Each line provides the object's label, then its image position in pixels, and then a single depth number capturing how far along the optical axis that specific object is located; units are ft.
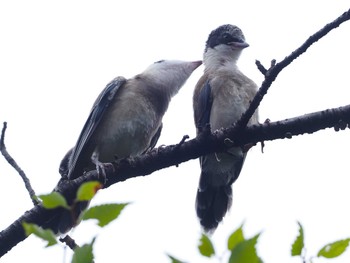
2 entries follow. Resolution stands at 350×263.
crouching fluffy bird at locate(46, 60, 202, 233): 22.51
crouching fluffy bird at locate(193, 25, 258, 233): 22.52
